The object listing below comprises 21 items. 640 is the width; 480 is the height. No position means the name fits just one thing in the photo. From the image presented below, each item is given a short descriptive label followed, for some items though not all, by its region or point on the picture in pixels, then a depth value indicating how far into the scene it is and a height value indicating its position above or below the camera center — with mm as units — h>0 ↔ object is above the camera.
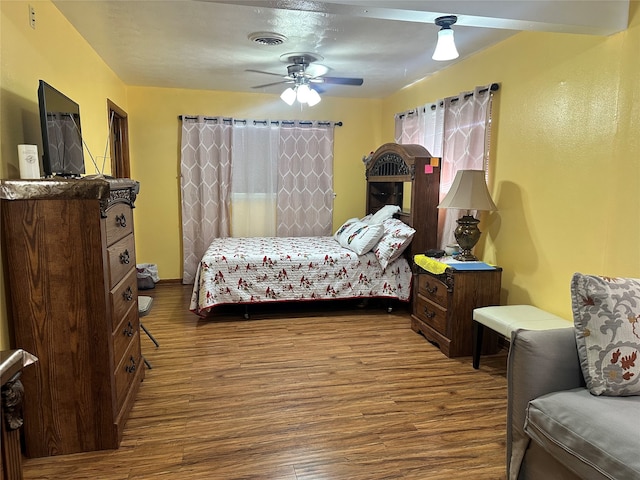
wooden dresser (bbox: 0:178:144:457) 1845 -568
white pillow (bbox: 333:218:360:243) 4843 -502
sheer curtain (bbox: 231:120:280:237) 5309 +79
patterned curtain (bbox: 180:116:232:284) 5133 -19
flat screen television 2023 +254
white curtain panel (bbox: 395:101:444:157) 4098 +628
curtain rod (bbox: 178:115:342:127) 5102 +795
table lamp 3164 -115
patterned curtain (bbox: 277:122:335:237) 5430 +81
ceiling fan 3707 +1073
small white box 1953 +95
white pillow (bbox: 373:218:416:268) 3896 -534
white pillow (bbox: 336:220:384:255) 4059 -524
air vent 3133 +1114
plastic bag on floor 4977 -1113
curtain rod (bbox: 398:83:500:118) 3320 +788
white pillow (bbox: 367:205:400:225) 4434 -308
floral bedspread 3826 -866
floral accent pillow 1569 -555
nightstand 3064 -851
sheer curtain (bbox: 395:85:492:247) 3459 +491
